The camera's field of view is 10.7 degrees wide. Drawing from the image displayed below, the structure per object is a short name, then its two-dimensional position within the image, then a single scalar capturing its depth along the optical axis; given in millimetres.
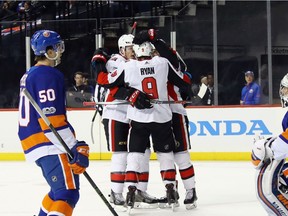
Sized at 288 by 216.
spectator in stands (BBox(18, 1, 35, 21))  23328
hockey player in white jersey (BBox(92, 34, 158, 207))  10808
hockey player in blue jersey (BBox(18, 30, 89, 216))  7124
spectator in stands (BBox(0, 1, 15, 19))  24045
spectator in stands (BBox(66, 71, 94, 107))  19084
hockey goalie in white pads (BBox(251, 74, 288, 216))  7756
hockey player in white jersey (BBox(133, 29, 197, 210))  10654
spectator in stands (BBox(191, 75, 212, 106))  18396
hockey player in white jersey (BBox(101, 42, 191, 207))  10237
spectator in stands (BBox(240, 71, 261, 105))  18381
